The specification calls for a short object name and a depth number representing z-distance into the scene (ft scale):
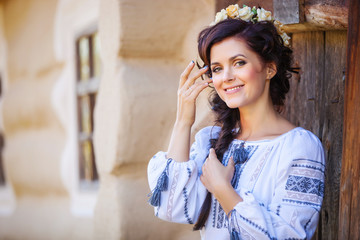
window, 15.19
